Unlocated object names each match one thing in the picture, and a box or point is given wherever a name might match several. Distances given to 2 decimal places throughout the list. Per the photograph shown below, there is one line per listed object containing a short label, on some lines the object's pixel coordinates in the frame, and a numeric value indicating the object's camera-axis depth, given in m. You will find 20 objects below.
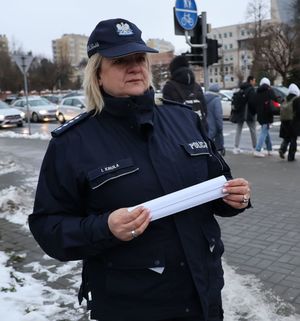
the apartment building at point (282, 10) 53.75
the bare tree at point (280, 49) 43.31
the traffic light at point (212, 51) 11.10
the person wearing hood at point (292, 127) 10.10
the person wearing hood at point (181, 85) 7.30
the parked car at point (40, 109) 28.27
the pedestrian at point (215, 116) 9.40
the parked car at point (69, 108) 25.20
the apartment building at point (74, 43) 127.12
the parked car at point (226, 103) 22.31
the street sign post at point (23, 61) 18.27
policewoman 1.85
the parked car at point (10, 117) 24.94
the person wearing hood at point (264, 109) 10.93
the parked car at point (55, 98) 41.43
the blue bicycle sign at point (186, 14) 10.16
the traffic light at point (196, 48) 11.14
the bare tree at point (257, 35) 45.38
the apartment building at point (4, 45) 75.36
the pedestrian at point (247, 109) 11.25
